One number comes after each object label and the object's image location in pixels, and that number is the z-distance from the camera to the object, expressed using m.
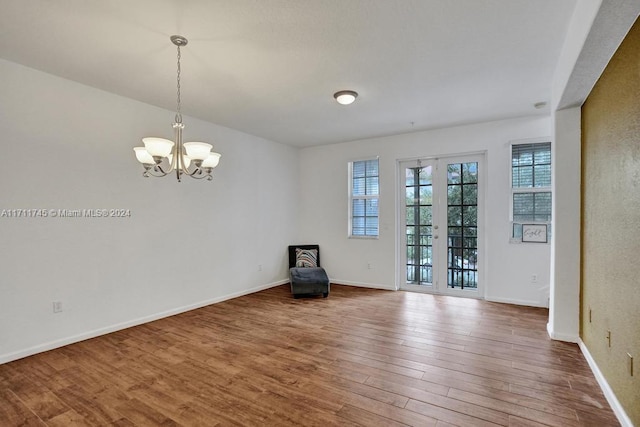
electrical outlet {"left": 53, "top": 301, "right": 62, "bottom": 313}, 3.12
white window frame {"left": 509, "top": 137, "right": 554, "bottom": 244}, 4.34
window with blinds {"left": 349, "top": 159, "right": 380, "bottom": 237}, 5.78
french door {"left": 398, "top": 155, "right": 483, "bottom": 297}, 4.92
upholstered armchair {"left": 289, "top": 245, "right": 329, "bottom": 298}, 5.02
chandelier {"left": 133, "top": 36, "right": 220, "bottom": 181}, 2.38
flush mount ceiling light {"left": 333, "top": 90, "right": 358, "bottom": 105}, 3.50
